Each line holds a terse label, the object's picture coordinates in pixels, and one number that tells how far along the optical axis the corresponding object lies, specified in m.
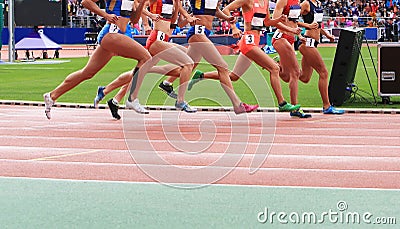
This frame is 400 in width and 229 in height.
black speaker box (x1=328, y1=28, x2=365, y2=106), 17.64
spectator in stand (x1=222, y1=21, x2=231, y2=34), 51.50
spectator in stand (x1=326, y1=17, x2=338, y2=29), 52.59
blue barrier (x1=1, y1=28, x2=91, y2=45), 54.18
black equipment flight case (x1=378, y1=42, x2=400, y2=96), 18.05
